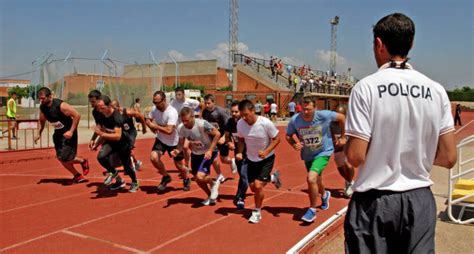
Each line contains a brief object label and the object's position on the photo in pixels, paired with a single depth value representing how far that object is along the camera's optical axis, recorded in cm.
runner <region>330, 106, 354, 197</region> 638
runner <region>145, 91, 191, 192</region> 738
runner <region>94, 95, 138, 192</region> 726
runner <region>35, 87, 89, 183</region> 809
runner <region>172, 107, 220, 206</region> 644
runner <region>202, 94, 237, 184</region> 809
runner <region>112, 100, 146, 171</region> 824
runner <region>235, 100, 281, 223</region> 565
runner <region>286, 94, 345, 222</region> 584
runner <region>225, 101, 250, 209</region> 627
